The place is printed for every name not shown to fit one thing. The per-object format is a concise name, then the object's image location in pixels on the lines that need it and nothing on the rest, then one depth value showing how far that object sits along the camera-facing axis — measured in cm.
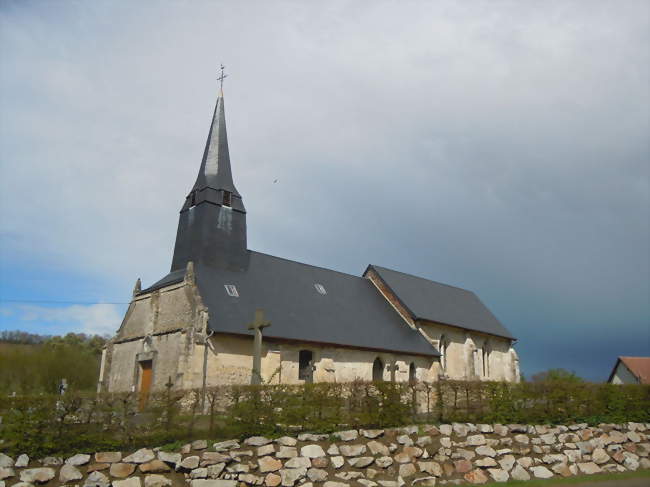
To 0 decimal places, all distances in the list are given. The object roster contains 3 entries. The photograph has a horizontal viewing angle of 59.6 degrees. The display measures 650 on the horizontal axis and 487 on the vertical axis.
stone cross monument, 1878
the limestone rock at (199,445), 1298
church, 2536
